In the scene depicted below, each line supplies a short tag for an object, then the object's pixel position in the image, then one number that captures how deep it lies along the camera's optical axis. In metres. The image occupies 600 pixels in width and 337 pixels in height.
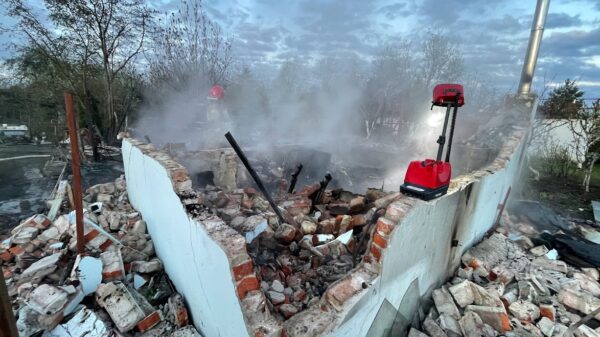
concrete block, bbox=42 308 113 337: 2.48
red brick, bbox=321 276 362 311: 1.98
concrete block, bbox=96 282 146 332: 2.53
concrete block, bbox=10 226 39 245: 3.65
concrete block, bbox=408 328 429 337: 2.53
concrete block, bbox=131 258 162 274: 3.28
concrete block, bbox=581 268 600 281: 3.92
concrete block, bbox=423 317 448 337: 2.60
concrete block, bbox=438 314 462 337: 2.65
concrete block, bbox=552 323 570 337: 2.77
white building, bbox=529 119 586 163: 10.19
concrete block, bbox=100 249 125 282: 2.98
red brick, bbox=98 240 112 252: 3.46
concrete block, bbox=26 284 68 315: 2.50
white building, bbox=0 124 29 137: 14.74
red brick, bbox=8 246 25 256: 3.54
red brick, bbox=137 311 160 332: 2.56
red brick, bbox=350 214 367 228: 3.46
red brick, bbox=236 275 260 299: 1.81
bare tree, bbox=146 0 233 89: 13.02
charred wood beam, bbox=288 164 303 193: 5.44
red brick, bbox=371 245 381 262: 2.22
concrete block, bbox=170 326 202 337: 2.53
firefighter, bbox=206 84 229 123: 7.30
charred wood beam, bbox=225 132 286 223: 3.66
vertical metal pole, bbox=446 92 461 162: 2.68
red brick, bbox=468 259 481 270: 3.60
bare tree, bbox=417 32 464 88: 17.24
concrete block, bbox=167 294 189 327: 2.65
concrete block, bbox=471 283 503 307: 2.94
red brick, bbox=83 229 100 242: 3.48
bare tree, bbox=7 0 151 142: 10.20
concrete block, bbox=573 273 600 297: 3.52
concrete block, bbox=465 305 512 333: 2.70
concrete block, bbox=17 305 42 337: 2.44
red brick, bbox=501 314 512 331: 2.69
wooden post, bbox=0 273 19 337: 0.91
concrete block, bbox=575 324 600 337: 2.78
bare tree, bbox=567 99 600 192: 8.41
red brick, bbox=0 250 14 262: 3.56
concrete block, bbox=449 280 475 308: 2.98
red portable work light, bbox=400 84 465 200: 2.50
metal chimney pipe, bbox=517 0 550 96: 6.85
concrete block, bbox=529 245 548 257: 4.28
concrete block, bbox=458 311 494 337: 2.62
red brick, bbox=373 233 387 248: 2.23
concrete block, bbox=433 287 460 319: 2.85
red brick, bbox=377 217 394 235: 2.24
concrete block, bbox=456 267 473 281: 3.49
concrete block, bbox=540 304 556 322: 2.98
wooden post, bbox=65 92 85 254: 2.99
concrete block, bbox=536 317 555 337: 2.80
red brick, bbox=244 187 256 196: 4.57
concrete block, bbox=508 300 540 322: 2.91
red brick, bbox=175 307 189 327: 2.64
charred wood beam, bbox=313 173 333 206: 4.78
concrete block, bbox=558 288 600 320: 3.11
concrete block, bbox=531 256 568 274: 3.91
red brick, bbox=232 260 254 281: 1.81
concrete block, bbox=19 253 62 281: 3.01
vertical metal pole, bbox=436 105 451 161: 2.65
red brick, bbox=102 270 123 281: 2.97
